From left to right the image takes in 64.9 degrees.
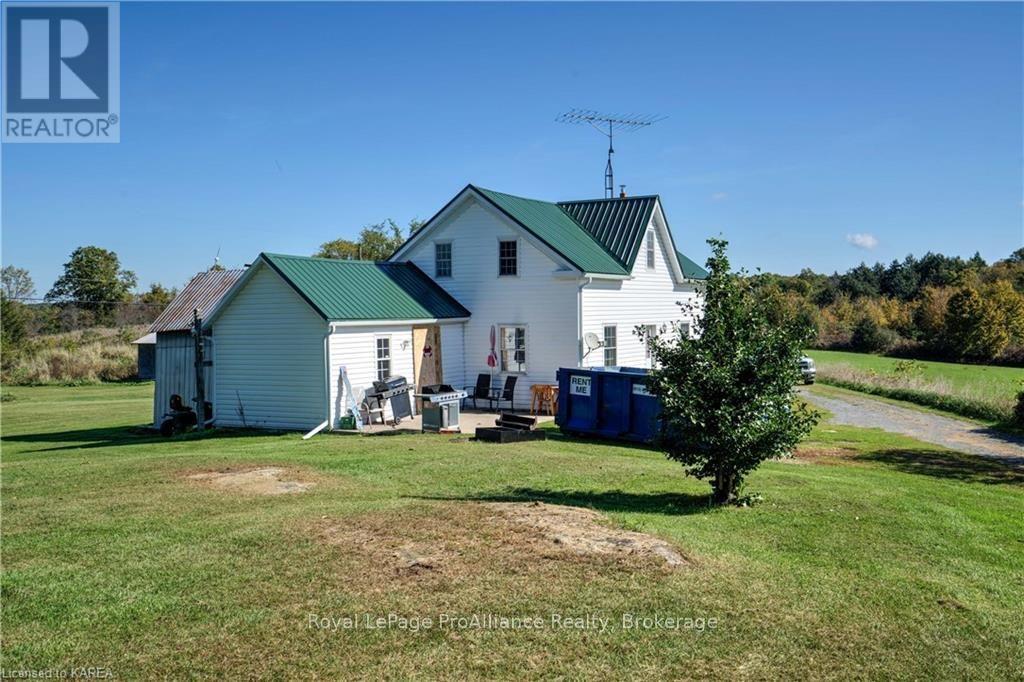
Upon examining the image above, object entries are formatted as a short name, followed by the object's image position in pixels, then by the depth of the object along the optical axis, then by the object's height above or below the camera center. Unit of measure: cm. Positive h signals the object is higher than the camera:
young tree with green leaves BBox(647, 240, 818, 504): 1023 -41
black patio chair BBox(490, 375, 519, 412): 2395 -114
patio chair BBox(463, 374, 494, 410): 2428 -98
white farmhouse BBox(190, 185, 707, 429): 2080 +146
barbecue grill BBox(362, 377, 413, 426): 2098 -104
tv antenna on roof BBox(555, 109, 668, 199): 3266 +716
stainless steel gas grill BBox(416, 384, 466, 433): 1909 -130
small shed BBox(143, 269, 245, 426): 2322 -23
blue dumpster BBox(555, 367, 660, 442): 1803 -111
